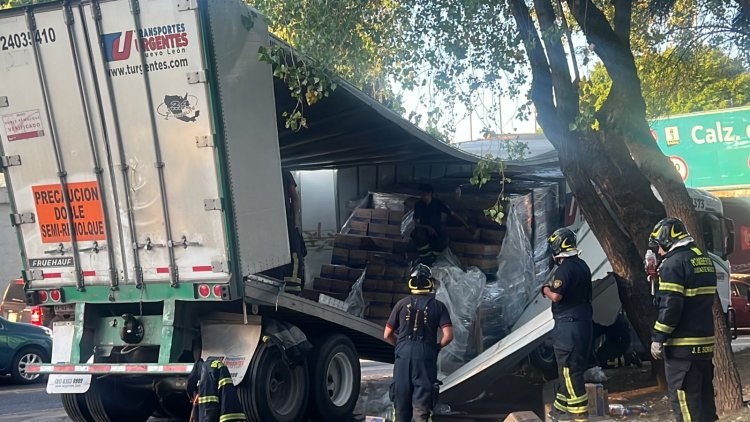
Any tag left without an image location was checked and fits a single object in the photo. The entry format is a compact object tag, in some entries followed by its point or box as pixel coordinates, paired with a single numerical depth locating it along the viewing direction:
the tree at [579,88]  6.94
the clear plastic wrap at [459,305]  9.02
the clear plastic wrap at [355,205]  10.97
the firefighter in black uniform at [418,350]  6.20
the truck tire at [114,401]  7.05
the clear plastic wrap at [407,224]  10.66
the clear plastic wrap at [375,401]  8.23
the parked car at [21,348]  11.18
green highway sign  20.92
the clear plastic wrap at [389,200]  11.20
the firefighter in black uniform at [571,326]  6.54
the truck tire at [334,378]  7.40
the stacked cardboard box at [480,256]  10.20
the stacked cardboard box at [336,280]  9.61
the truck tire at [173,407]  7.64
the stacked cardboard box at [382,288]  9.49
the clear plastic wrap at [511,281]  9.62
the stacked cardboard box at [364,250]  10.11
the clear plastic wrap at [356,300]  9.24
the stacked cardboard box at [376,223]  10.55
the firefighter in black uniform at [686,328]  5.40
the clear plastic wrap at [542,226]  10.46
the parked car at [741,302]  15.92
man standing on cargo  10.30
